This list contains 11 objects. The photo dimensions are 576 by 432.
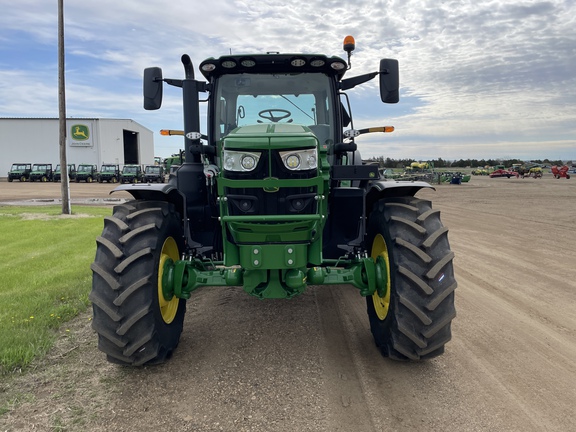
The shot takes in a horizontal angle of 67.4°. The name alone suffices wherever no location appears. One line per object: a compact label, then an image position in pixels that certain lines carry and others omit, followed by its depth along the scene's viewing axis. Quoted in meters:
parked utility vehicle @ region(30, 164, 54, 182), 42.78
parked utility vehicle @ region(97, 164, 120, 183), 42.09
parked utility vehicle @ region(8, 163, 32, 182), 43.00
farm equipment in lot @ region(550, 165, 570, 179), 51.59
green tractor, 3.30
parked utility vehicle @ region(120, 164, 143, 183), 40.81
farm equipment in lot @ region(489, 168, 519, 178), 56.42
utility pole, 13.72
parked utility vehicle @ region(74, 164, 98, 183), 42.84
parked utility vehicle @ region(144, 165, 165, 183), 40.47
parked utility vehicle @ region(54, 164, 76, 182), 42.38
